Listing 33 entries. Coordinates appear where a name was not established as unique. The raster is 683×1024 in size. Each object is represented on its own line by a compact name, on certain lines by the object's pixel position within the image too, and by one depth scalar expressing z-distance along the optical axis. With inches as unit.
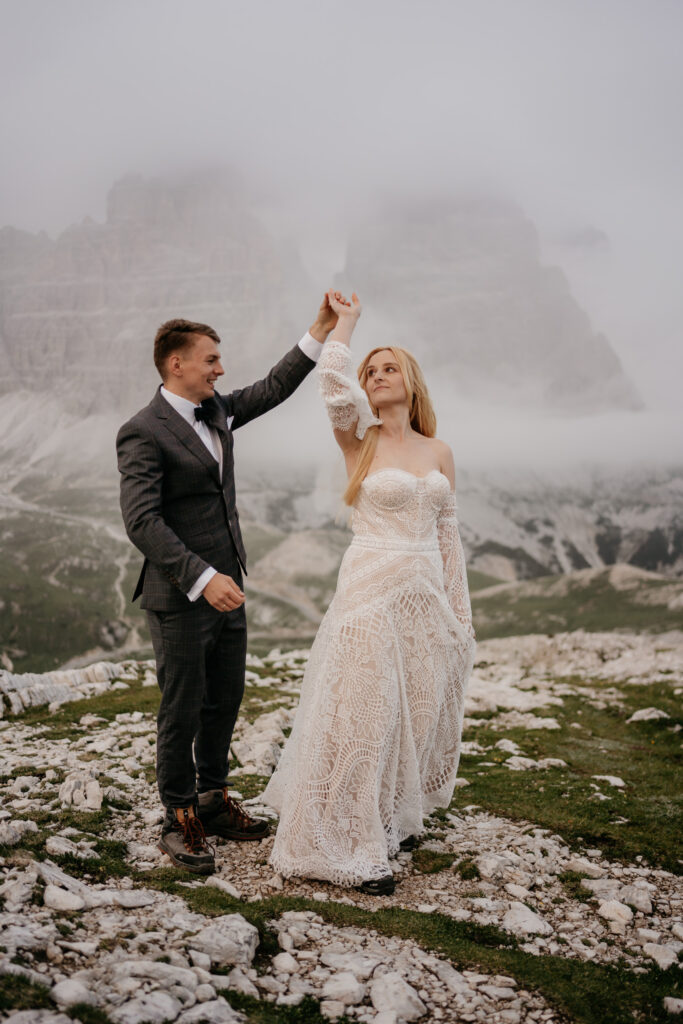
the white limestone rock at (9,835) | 207.8
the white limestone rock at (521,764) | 392.2
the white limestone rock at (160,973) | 140.8
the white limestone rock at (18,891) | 166.2
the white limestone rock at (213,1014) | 130.3
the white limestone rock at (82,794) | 274.5
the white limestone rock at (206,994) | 139.2
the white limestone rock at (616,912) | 212.5
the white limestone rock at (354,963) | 161.8
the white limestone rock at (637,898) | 221.1
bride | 233.6
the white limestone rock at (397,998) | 148.5
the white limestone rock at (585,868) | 247.9
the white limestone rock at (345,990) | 150.3
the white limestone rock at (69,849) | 211.5
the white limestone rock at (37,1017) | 117.4
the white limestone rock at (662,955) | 186.1
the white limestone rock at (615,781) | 363.3
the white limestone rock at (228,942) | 159.8
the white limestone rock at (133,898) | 180.2
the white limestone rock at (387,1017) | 142.8
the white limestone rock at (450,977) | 160.1
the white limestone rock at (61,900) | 169.5
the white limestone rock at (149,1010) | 125.7
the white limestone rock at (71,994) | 126.4
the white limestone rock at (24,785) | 295.7
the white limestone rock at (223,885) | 208.5
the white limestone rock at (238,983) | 147.7
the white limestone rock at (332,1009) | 144.6
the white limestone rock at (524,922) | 203.6
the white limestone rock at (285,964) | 162.1
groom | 219.8
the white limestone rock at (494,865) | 240.7
